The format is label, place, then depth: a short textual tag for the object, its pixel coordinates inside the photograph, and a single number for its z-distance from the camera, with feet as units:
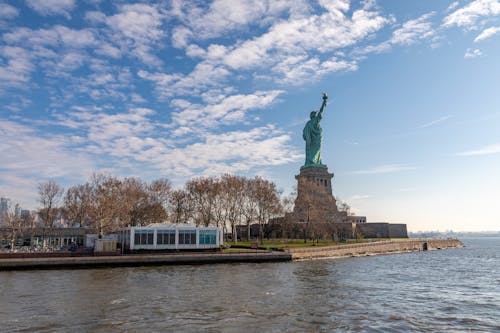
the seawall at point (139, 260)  154.71
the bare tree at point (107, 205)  236.84
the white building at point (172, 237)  197.07
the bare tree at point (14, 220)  202.49
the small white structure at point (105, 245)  187.01
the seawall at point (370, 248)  206.87
